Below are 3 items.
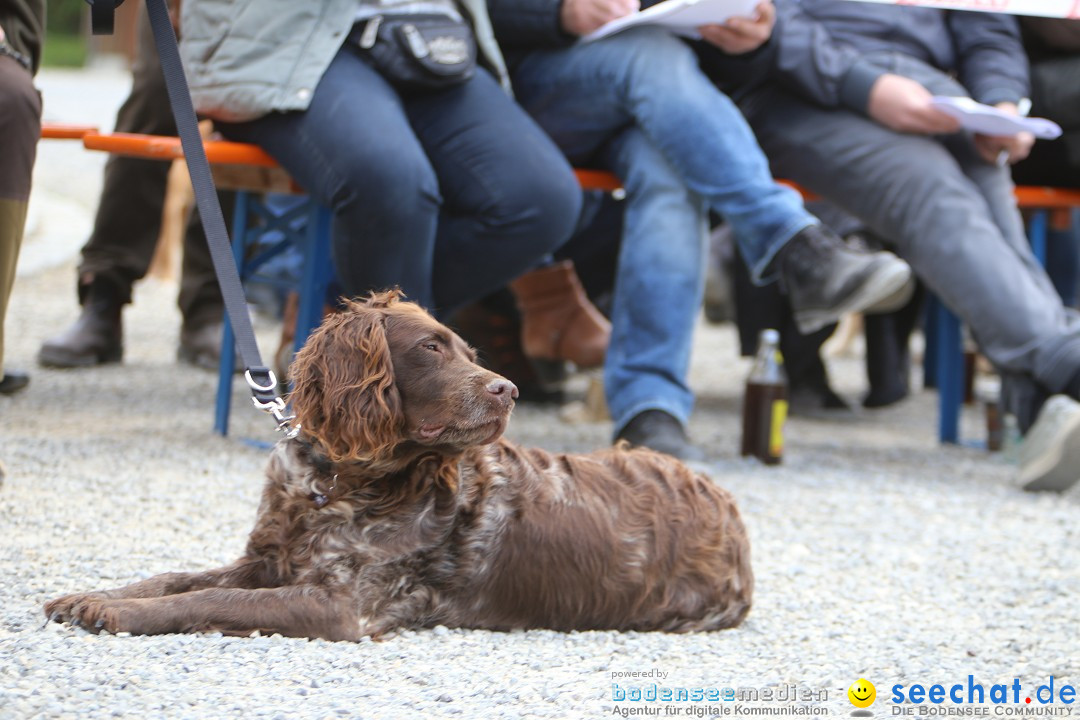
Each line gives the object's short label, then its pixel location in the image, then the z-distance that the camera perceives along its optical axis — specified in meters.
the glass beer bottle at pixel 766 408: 10.28
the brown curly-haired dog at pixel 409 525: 5.29
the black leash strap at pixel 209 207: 5.62
